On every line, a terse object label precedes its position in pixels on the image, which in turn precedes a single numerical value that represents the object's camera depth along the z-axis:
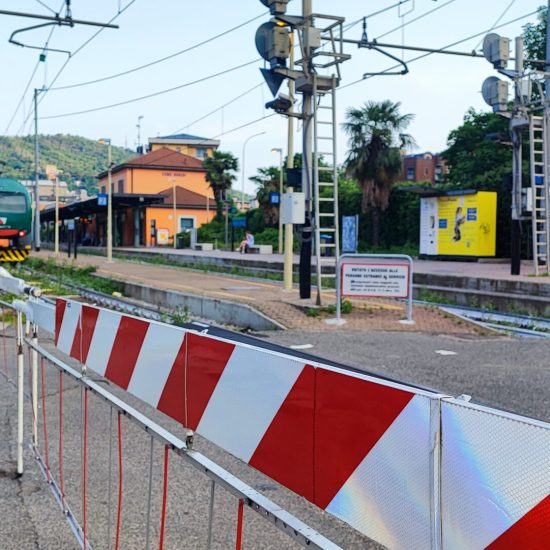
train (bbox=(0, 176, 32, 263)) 34.41
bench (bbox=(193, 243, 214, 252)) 56.84
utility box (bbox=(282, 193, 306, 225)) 14.53
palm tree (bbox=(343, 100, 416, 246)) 44.66
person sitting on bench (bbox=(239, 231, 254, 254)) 48.16
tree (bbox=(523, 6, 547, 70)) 41.09
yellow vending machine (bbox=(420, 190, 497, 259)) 31.81
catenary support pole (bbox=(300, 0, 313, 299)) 14.55
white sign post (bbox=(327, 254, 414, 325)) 12.97
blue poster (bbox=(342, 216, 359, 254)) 31.94
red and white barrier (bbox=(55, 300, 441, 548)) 1.67
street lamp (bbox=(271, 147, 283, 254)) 50.68
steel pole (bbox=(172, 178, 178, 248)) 68.75
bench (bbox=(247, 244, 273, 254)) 48.38
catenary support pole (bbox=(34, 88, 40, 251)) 46.53
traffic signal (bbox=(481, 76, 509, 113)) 21.61
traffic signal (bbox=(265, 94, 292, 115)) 14.91
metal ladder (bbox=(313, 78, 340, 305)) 13.36
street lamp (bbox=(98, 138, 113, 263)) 35.03
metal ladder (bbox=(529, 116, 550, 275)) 20.59
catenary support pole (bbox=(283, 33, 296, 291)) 15.81
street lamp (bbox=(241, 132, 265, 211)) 58.12
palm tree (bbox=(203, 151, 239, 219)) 72.62
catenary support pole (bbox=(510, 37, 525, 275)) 21.69
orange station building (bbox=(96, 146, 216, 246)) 71.50
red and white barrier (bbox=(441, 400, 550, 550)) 1.36
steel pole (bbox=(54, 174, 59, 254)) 50.20
